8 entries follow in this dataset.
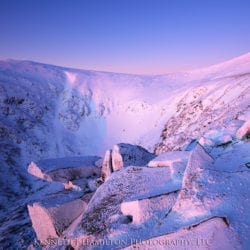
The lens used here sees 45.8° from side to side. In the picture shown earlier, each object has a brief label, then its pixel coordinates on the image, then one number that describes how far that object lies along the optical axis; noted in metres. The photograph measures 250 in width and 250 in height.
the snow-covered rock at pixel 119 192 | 9.07
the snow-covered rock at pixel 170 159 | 10.82
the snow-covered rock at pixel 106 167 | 15.50
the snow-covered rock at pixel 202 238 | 6.06
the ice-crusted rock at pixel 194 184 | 7.20
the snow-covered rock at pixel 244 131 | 10.76
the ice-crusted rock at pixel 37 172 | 21.02
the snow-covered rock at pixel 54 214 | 11.38
